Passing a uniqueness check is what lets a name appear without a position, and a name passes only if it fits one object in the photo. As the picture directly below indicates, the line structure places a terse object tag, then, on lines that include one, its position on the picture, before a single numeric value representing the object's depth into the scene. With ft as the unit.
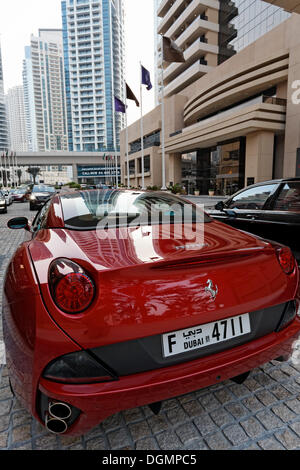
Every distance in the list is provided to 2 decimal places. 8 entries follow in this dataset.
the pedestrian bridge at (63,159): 226.99
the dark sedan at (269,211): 12.13
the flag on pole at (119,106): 86.22
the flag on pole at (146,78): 71.26
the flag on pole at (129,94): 78.64
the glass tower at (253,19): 85.95
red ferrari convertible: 3.92
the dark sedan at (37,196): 55.12
